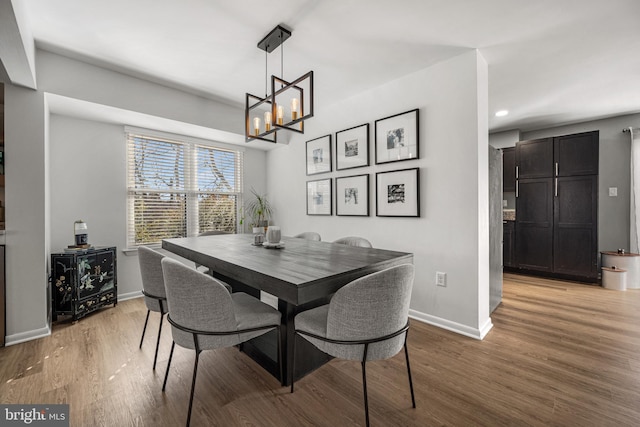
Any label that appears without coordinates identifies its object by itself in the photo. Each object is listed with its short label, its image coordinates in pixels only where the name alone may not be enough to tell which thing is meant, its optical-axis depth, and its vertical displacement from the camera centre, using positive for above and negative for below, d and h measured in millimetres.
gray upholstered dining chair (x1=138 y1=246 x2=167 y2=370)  1839 -447
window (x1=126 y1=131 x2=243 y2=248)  3570 +377
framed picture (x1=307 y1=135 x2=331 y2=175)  3735 +837
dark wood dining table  1246 -301
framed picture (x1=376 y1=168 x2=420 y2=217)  2789 +212
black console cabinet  2664 -703
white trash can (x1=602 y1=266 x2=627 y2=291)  3697 -936
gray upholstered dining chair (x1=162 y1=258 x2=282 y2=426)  1302 -499
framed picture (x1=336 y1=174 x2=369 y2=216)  3279 +221
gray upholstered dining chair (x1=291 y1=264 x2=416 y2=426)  1219 -500
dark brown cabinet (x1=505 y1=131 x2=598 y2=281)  4016 +92
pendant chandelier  2090 +881
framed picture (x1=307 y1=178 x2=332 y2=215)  3771 +232
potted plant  4656 +53
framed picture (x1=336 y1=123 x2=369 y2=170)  3238 +827
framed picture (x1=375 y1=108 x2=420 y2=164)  2777 +818
